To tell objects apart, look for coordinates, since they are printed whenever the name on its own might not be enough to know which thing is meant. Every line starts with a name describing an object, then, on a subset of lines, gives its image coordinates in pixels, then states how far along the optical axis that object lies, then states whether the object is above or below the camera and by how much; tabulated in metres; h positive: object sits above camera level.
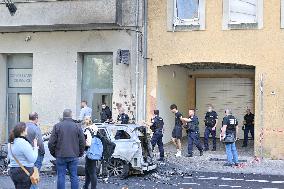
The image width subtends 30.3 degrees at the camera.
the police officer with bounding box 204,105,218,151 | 20.89 -1.14
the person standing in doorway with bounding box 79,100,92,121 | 20.52 -0.62
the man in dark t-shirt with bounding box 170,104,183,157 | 19.25 -1.31
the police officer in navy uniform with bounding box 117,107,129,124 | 19.58 -0.89
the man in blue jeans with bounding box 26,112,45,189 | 11.63 -0.90
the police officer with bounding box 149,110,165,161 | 18.31 -1.34
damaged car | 14.84 -1.66
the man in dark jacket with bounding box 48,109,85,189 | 11.34 -1.14
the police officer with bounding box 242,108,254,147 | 22.09 -1.33
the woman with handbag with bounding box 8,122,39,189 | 9.20 -1.14
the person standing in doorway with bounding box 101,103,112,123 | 20.75 -0.77
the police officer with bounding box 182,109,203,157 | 19.05 -1.36
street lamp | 20.61 +3.46
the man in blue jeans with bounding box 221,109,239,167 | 17.27 -1.30
